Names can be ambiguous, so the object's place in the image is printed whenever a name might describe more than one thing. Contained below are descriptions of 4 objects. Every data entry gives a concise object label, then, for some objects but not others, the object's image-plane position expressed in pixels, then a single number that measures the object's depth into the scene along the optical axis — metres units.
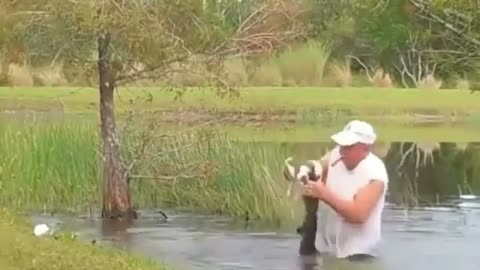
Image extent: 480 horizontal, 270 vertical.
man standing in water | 11.68
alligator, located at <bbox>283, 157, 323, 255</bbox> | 11.77
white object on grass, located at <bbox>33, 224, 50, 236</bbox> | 13.30
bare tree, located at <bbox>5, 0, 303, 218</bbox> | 15.73
